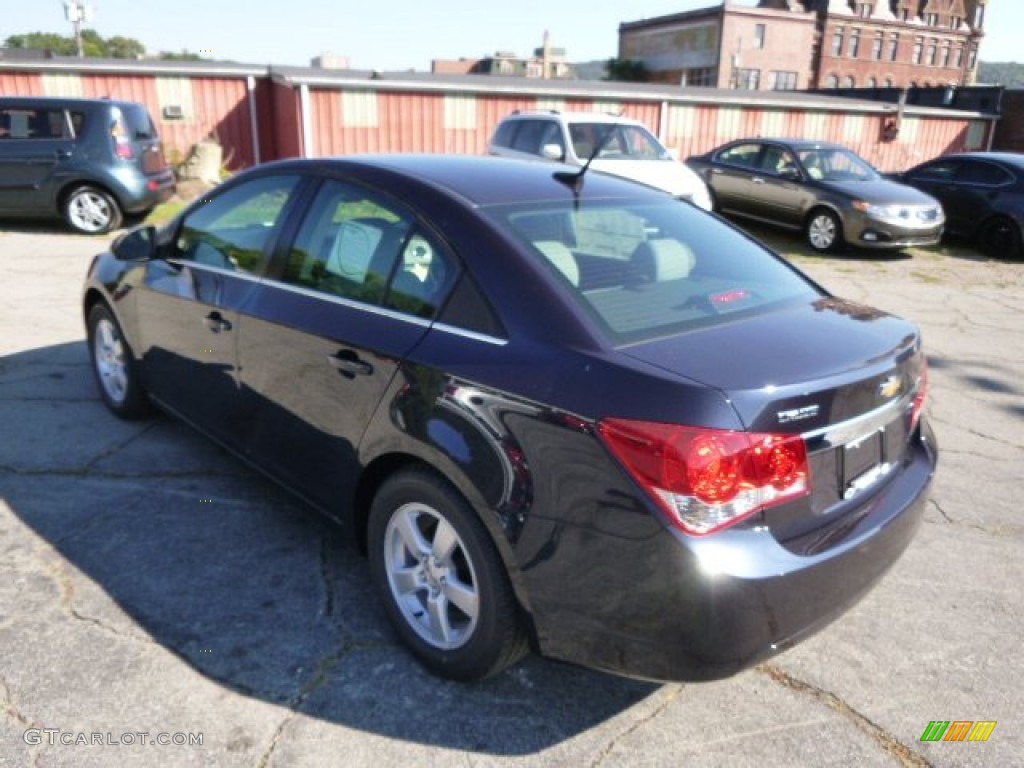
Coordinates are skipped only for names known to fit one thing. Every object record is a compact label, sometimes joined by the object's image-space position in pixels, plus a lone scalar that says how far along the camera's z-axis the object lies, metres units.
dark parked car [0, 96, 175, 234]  10.84
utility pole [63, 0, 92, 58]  31.46
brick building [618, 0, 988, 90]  73.31
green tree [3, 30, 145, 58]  86.69
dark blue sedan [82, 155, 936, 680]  1.98
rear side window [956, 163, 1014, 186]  12.20
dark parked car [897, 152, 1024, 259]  12.03
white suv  10.68
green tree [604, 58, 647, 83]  84.00
